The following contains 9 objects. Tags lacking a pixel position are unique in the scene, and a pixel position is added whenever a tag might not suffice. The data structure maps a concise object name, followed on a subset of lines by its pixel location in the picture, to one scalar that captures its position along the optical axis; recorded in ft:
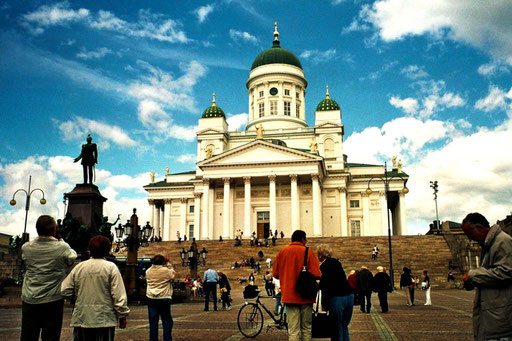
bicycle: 37.79
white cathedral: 190.90
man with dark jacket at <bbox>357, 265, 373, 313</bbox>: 61.21
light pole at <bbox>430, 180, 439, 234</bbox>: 217.97
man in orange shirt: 26.21
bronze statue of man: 63.46
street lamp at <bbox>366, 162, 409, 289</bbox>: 209.90
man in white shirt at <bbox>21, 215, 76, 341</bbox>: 22.34
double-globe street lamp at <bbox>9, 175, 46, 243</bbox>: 127.34
